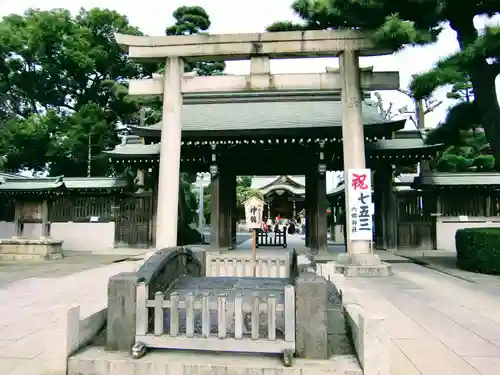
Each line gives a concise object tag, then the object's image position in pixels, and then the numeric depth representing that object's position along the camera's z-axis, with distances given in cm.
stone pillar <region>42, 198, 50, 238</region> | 1545
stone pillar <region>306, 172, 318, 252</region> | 1563
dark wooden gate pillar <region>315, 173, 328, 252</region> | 1524
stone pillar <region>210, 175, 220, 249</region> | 1564
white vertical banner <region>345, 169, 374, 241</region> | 1027
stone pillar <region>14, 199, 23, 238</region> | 1538
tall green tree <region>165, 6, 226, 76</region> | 2538
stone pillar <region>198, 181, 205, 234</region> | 2611
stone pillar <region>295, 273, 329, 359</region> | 343
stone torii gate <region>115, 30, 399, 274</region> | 1098
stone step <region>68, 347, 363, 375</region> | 324
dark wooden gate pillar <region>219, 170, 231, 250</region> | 1612
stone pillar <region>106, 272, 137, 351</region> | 362
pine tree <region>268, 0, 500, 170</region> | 923
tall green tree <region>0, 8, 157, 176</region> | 2438
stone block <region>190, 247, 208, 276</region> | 609
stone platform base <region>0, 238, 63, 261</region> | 1449
